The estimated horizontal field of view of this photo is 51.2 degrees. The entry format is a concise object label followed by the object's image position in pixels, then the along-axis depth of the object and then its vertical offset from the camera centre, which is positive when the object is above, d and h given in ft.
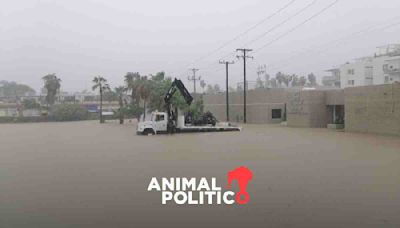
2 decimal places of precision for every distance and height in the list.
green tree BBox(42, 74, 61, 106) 374.06 +22.54
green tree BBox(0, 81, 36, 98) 624.59 +30.83
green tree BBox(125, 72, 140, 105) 229.86 +15.51
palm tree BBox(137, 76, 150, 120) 208.03 +10.10
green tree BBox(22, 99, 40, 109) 376.89 +5.30
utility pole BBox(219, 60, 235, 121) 207.66 +12.83
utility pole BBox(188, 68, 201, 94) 286.01 +22.58
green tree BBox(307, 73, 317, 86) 543.23 +41.48
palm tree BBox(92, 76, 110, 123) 277.23 +18.30
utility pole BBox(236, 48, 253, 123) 191.62 +18.79
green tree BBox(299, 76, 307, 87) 474.33 +34.02
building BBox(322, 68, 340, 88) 413.96 +32.68
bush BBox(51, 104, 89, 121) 324.80 -1.81
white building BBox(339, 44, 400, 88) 251.19 +26.47
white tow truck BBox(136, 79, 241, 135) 118.32 -3.85
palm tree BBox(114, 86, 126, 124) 243.19 +10.79
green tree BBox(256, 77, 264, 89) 351.67 +23.07
